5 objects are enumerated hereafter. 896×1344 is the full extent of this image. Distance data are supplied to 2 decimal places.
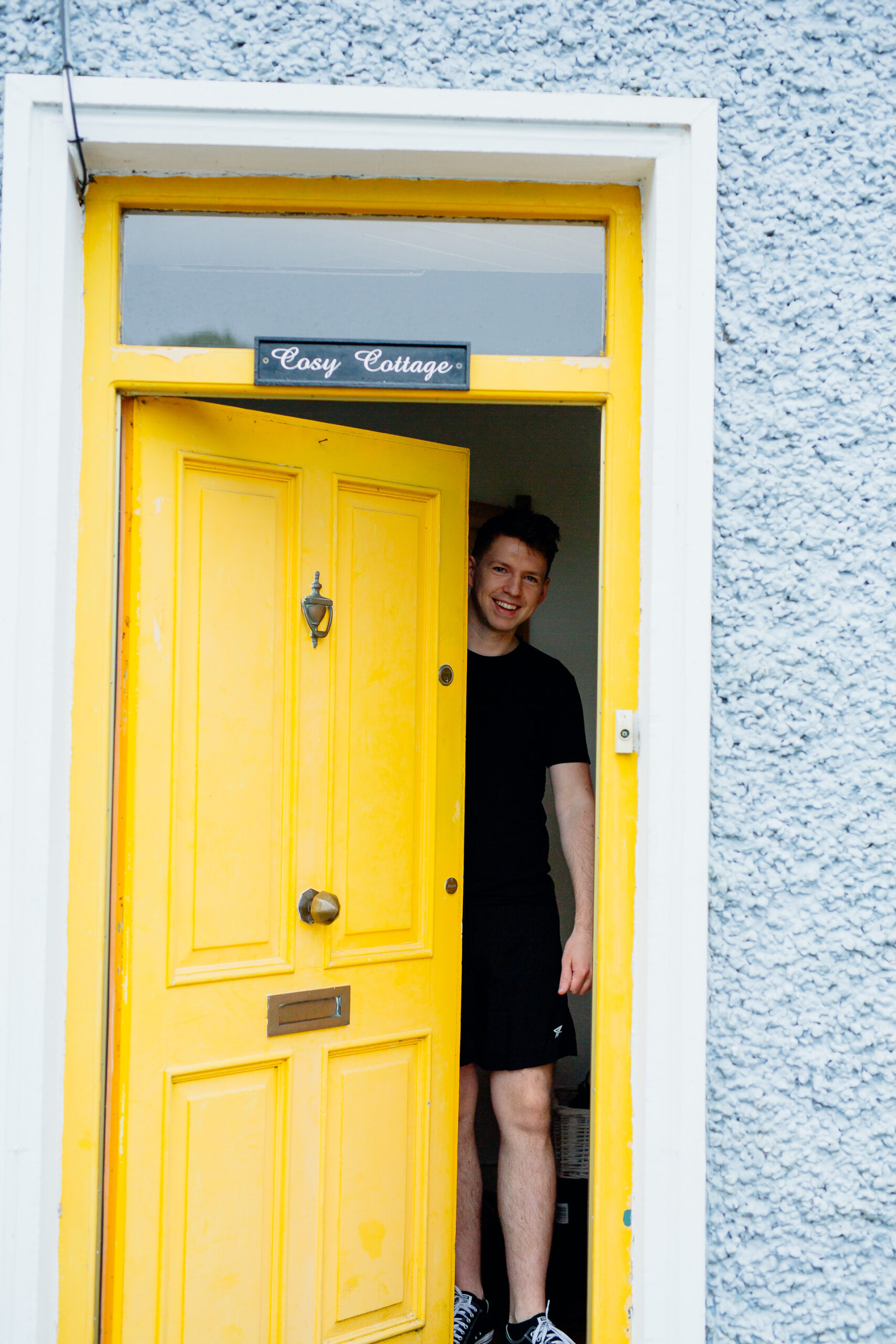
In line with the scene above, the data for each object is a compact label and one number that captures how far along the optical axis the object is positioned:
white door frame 1.88
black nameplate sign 2.04
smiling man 2.85
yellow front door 2.18
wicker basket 3.89
